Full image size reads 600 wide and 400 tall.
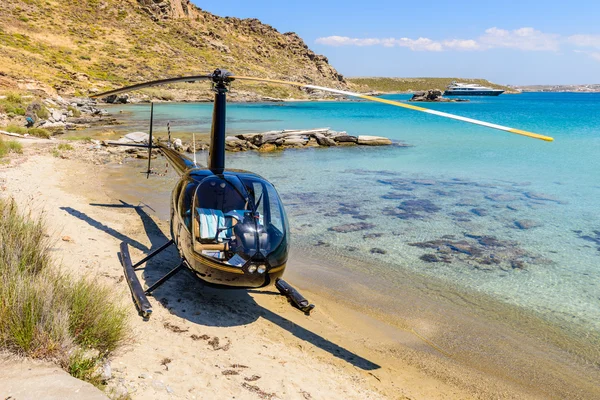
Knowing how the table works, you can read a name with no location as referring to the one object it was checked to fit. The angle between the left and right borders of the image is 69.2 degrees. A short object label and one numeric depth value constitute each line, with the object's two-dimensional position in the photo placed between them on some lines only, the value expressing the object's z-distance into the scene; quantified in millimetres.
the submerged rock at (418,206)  13380
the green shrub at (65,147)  19519
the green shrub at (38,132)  22688
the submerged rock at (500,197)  15165
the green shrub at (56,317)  3764
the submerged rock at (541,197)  15156
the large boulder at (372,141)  29406
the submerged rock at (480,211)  13062
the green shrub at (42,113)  28953
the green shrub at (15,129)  21611
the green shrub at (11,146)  16031
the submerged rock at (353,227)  11172
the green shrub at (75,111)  36812
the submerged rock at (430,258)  9305
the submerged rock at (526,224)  11812
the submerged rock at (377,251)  9703
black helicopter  5672
